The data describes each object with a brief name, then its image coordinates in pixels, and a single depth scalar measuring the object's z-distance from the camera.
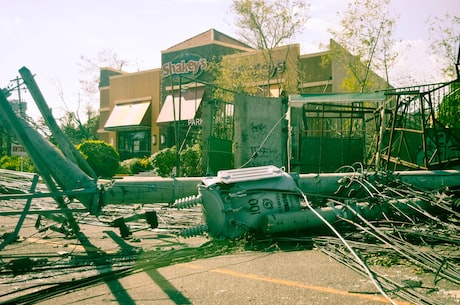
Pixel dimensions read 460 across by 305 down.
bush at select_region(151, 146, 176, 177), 18.39
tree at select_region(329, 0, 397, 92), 23.45
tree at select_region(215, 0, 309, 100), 25.64
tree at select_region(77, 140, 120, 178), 21.42
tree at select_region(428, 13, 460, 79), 22.03
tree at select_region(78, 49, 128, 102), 52.88
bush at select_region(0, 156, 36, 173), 21.42
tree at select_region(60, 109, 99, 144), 51.22
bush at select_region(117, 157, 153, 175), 26.55
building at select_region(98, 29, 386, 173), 28.09
